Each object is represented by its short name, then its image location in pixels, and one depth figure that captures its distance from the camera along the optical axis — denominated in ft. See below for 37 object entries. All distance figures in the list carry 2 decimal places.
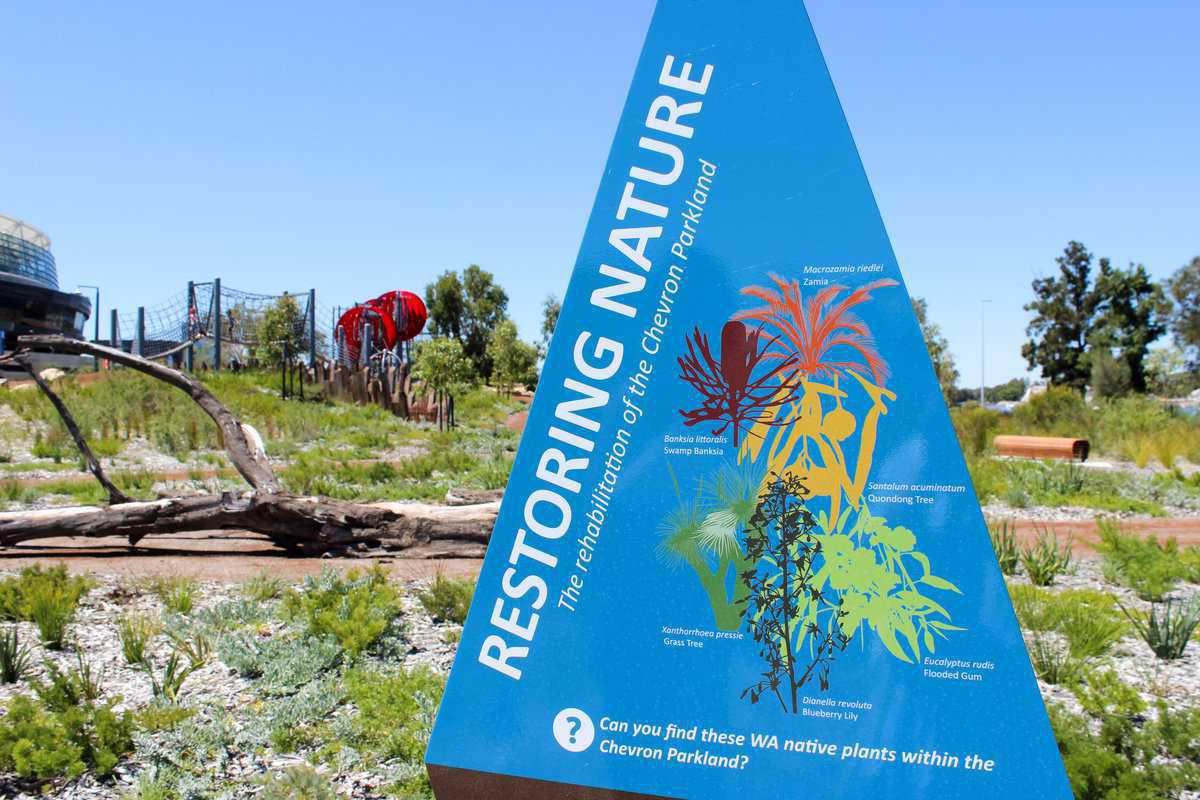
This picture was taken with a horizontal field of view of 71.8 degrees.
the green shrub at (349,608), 15.39
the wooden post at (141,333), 95.40
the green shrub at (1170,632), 15.11
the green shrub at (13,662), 14.65
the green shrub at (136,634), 15.21
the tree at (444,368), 79.61
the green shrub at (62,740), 11.17
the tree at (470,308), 170.71
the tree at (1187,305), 161.58
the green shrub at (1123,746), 9.91
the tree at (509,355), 148.25
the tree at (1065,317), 174.70
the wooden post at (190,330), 95.40
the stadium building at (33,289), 133.69
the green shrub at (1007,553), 21.16
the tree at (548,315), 185.49
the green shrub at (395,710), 11.62
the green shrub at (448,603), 17.72
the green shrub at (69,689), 12.78
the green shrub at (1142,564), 18.81
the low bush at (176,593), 18.33
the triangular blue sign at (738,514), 8.39
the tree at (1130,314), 165.68
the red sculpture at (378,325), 104.78
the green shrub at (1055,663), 13.80
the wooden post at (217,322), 91.04
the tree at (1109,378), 125.18
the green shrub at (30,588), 17.97
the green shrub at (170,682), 13.51
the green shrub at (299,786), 9.94
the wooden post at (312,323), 93.97
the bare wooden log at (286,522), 24.12
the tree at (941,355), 136.15
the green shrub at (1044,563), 20.31
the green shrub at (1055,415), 63.87
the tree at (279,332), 98.22
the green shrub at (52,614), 16.25
